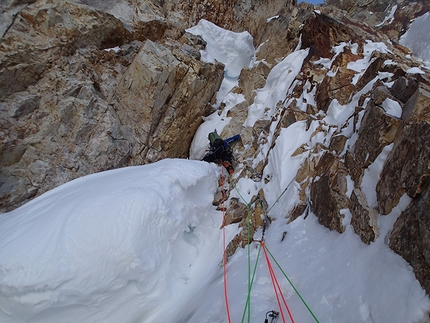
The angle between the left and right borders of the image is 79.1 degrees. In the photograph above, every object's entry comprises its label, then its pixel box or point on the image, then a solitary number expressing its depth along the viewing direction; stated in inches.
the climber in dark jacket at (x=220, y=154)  342.5
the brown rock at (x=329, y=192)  156.0
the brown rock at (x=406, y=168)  113.7
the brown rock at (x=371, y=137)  149.0
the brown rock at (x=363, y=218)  126.5
